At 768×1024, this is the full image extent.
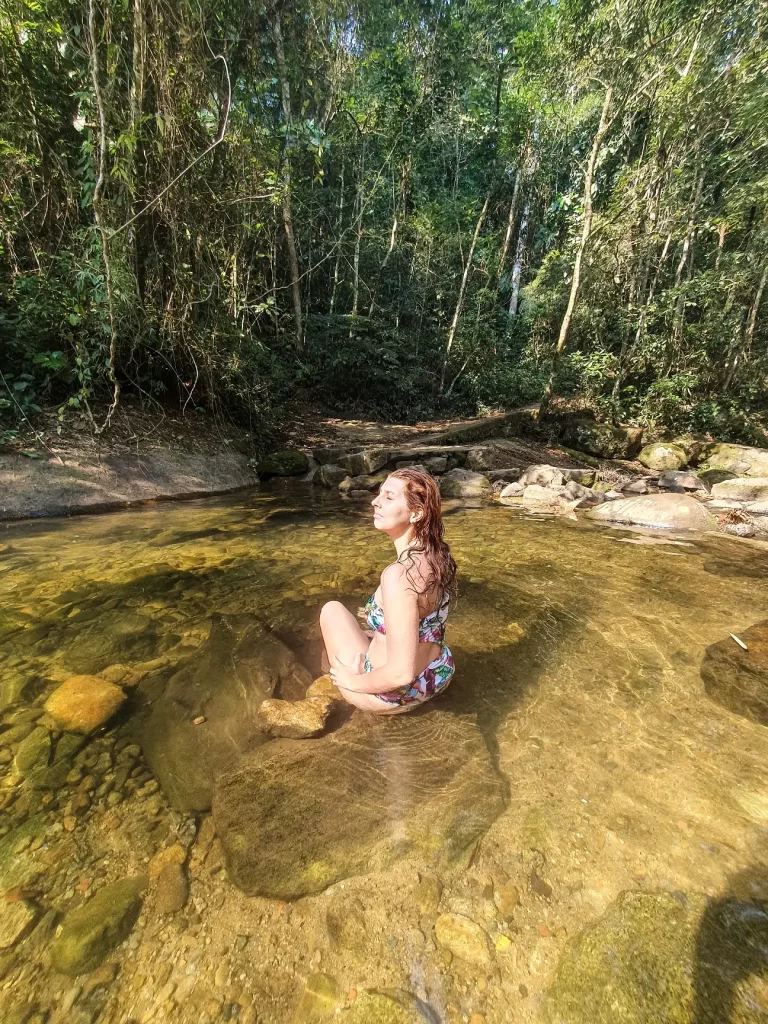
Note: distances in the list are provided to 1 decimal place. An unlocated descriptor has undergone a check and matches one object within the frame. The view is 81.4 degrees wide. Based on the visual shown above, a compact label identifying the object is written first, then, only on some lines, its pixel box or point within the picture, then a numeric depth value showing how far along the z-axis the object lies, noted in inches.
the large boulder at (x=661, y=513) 254.5
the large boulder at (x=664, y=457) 443.2
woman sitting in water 80.7
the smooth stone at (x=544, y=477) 343.0
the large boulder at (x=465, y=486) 338.6
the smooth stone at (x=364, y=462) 366.0
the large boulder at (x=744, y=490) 325.7
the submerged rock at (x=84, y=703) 91.5
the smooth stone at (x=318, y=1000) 48.5
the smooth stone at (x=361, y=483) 338.9
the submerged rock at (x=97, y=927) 53.1
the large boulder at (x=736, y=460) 413.7
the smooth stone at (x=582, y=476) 367.9
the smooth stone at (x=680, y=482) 366.2
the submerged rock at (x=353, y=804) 64.8
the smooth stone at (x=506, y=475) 371.9
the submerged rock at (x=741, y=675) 97.5
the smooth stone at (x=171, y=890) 59.2
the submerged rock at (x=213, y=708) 81.4
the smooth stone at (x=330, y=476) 358.3
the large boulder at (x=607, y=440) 463.5
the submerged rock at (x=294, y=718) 89.9
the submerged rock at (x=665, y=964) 47.6
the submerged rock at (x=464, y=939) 54.0
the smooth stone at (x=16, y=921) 54.8
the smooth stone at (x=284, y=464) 368.2
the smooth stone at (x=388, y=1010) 48.3
